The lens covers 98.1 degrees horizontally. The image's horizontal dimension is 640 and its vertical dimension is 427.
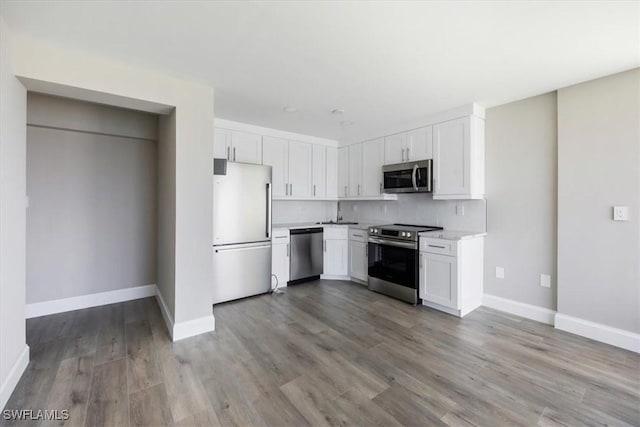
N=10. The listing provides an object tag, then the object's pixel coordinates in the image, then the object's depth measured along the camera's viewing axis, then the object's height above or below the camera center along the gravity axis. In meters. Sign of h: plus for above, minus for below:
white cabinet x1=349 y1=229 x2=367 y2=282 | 4.16 -0.65
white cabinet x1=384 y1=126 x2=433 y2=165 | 3.59 +0.91
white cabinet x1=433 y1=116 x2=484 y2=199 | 3.21 +0.64
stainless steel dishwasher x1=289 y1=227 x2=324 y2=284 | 4.15 -0.65
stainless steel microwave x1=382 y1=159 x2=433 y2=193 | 3.52 +0.48
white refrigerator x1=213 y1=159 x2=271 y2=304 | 3.35 -0.22
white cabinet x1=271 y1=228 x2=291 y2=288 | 3.94 -0.64
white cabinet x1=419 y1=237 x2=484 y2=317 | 3.04 -0.71
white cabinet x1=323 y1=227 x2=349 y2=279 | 4.44 -0.62
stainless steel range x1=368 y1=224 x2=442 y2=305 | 3.42 -0.63
